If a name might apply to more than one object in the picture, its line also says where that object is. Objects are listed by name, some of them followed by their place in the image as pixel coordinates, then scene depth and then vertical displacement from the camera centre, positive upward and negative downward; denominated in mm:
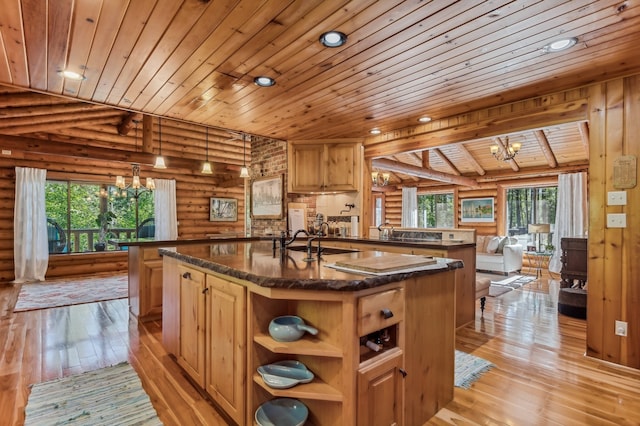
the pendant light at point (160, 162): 4712 +750
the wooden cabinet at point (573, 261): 4258 -675
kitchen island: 1518 -677
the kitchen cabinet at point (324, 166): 4676 +696
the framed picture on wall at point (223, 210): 9156 +68
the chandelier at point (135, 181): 5578 +593
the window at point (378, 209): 11938 +121
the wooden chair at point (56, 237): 6859 -545
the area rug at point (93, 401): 1945 -1283
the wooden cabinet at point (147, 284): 3844 -886
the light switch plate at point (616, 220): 2705 -70
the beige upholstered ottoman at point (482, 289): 3963 -976
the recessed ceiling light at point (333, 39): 2135 +1209
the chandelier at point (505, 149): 6039 +1267
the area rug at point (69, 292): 4680 -1366
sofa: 7217 -1017
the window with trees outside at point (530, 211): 8109 +29
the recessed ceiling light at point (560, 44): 2229 +1219
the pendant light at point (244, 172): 5298 +680
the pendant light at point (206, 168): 5414 +764
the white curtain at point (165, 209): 8016 +83
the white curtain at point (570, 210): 7117 +46
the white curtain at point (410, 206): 10625 +206
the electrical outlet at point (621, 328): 2702 -1003
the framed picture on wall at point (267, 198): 5066 +245
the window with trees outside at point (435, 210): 10244 +69
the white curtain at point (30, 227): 6234 -299
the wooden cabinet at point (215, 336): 1758 -800
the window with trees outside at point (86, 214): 6938 -40
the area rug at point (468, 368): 2403 -1294
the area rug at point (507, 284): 5486 -1410
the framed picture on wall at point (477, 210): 9008 +61
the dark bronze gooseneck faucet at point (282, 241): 2713 -255
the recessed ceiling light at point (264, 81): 2840 +1210
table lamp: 7062 -363
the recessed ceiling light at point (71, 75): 2664 +1187
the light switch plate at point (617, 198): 2703 +121
